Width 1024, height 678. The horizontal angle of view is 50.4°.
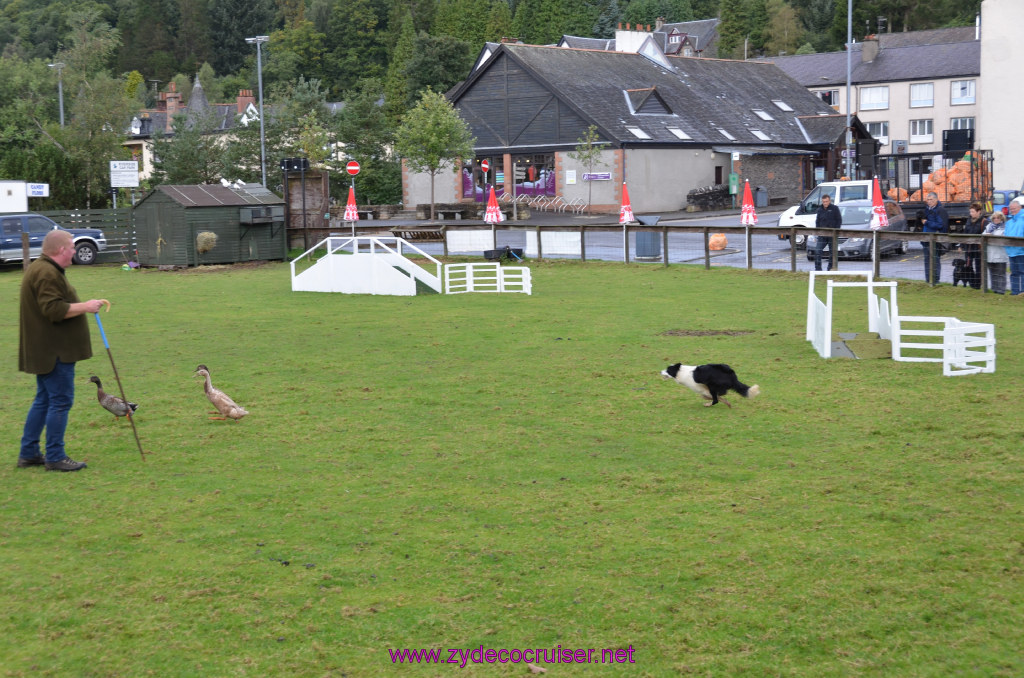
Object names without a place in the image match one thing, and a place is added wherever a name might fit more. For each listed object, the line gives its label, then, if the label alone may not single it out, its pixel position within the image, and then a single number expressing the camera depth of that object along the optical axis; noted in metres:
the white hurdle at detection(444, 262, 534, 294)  21.64
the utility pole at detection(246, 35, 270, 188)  49.44
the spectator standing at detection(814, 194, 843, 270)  23.88
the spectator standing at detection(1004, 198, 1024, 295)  18.62
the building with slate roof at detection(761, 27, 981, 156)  73.69
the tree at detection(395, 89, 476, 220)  50.47
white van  30.03
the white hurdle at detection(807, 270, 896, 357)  12.80
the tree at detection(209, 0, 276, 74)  134.88
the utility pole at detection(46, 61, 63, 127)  54.59
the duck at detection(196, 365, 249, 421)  9.84
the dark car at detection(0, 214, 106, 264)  32.00
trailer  30.22
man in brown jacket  8.09
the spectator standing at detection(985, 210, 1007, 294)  19.02
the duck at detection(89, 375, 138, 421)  9.88
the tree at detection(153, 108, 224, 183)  50.38
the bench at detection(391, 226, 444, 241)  31.58
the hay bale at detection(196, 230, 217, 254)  30.16
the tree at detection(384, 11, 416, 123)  82.44
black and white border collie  10.02
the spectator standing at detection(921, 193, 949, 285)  20.81
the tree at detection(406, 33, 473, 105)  75.81
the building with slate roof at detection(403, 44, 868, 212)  52.81
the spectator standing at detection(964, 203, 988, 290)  19.89
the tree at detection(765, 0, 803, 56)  106.00
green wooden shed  30.16
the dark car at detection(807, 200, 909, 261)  24.31
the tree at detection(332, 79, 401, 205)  61.16
